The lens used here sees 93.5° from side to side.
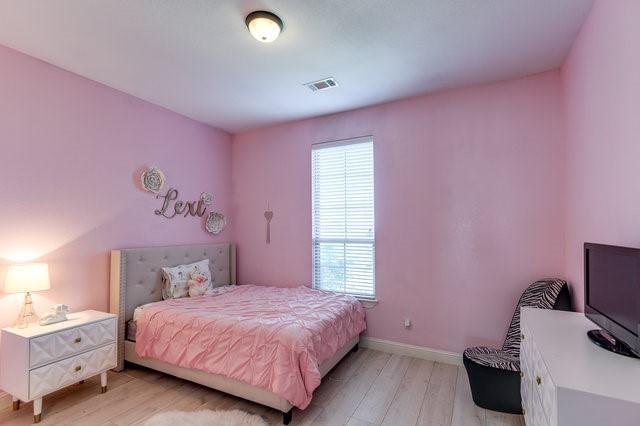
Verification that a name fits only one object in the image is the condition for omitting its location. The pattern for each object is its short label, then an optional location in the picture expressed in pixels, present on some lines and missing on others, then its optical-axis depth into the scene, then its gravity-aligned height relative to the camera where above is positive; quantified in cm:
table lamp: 214 -46
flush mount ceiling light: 192 +126
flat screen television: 127 -37
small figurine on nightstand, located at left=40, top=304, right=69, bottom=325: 229 -75
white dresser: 104 -62
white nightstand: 206 -101
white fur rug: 204 -138
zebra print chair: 209 -105
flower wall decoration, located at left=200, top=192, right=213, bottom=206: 392 +28
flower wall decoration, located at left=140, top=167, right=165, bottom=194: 322 +44
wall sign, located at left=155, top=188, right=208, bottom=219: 347 +16
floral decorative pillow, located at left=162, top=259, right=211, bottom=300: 318 -66
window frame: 336 -20
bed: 211 -85
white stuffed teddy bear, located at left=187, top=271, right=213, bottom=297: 326 -72
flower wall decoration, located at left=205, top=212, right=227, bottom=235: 399 -5
